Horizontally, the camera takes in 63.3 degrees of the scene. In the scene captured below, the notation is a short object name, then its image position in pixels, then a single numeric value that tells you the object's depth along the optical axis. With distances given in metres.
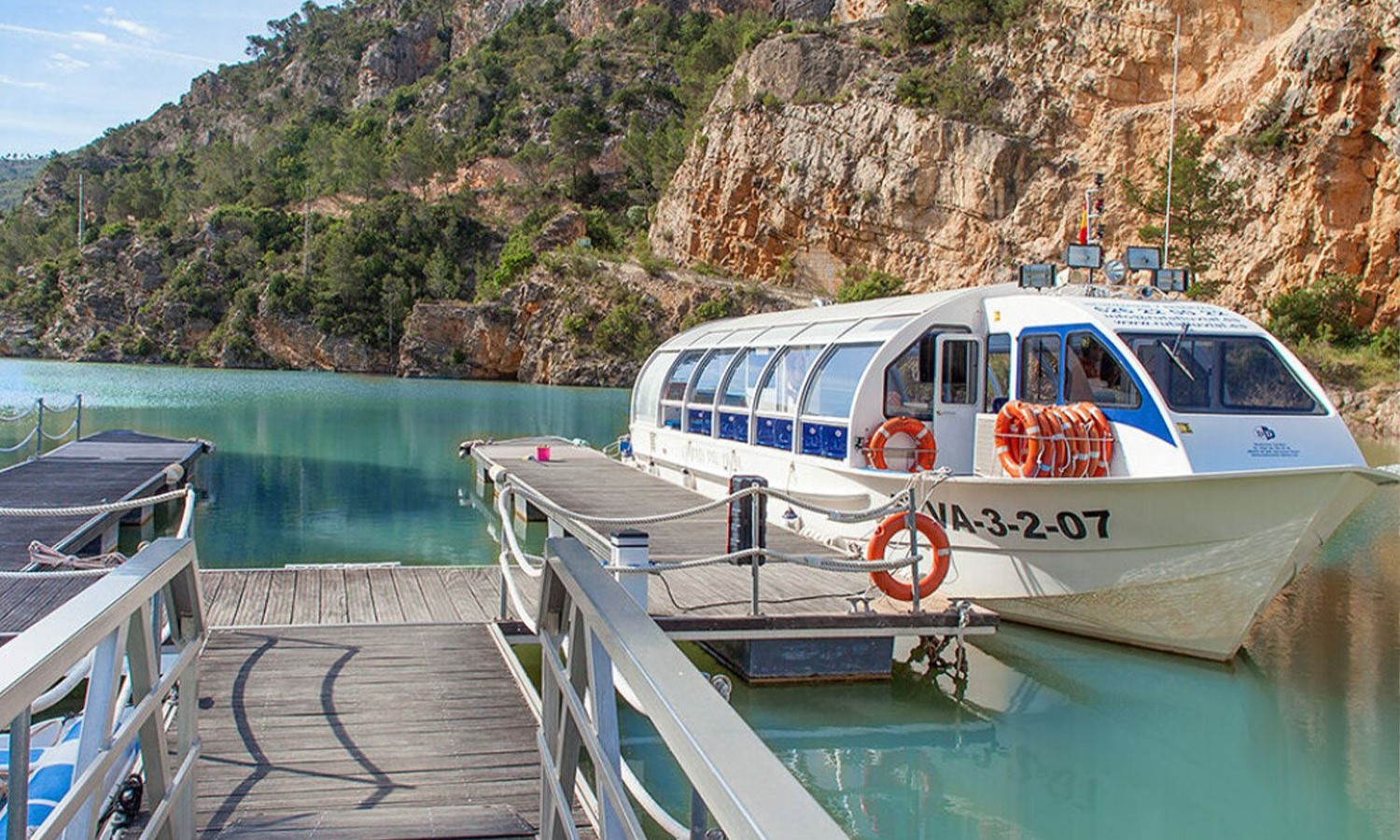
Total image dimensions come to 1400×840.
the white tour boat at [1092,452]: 10.37
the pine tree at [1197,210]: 43.19
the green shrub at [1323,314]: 40.19
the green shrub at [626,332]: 62.16
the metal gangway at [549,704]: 1.69
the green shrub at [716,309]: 58.84
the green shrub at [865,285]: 53.75
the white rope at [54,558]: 8.06
